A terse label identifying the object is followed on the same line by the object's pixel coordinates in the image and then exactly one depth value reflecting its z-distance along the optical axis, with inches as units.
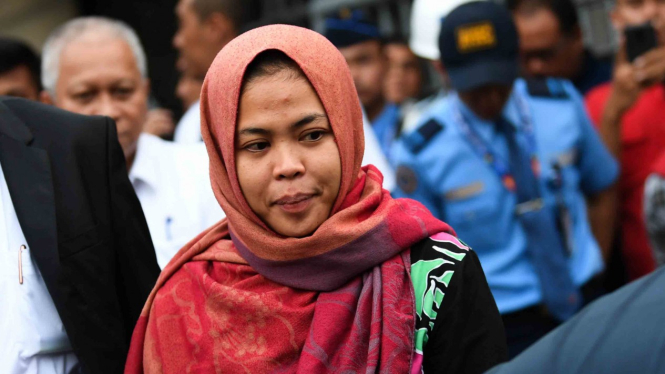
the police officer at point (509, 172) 290.1
